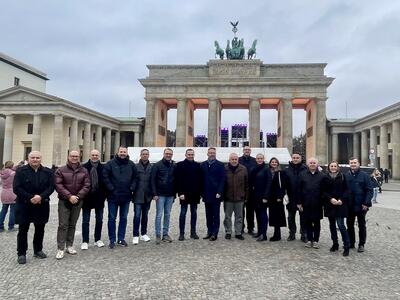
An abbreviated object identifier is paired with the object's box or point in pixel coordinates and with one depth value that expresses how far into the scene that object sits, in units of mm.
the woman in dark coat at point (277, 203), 8844
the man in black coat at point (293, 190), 8602
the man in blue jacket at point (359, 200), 7828
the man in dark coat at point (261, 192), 8883
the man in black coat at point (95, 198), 7635
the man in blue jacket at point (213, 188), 8859
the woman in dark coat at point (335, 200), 7723
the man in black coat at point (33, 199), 6664
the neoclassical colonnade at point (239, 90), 47719
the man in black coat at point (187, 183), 8789
